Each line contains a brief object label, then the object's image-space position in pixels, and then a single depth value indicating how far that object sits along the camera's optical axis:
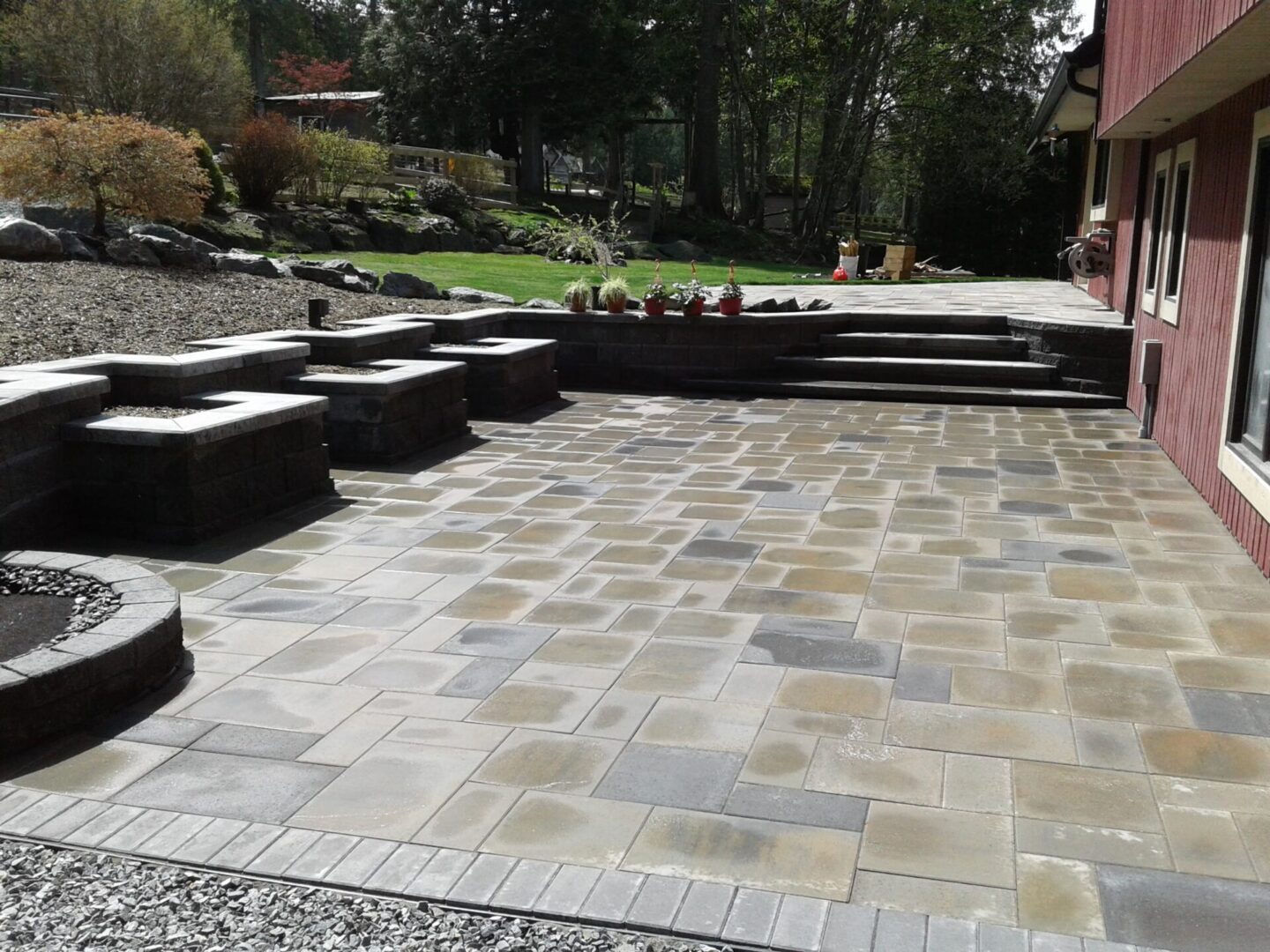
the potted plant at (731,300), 11.34
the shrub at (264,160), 19.09
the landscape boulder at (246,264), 11.54
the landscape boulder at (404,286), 12.68
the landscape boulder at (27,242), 10.23
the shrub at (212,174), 17.17
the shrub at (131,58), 22.25
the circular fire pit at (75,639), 3.45
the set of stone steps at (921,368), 10.63
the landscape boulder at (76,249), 10.69
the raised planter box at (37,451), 5.34
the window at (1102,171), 14.25
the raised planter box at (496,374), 9.38
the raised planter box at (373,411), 7.48
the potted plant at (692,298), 11.23
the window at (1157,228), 9.45
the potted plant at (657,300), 11.25
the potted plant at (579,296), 11.56
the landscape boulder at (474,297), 12.76
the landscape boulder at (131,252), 10.86
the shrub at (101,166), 11.47
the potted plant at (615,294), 11.48
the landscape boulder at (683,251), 24.37
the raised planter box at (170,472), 5.59
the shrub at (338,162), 21.36
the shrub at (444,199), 23.34
